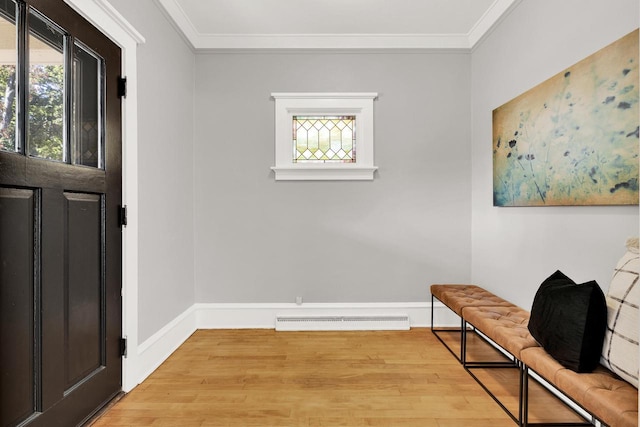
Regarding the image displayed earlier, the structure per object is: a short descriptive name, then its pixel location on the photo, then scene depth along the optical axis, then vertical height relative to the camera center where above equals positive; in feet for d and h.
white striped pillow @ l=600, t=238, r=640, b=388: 4.47 -1.42
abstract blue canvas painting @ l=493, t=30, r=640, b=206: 5.46 +1.46
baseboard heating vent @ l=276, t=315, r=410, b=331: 10.82 -3.41
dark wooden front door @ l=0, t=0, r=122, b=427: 4.68 -0.05
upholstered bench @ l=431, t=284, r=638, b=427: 4.19 -2.22
